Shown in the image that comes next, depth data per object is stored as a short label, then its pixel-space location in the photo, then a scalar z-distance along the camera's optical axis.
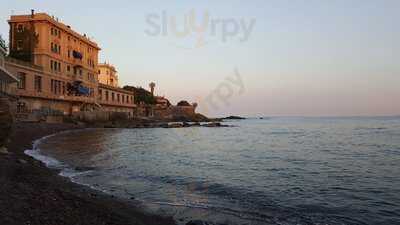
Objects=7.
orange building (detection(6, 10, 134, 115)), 59.97
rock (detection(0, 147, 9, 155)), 20.12
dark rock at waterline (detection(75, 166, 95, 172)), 20.91
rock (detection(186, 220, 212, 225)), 10.62
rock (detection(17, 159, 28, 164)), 18.00
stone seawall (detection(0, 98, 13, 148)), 19.39
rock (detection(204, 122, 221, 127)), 106.03
